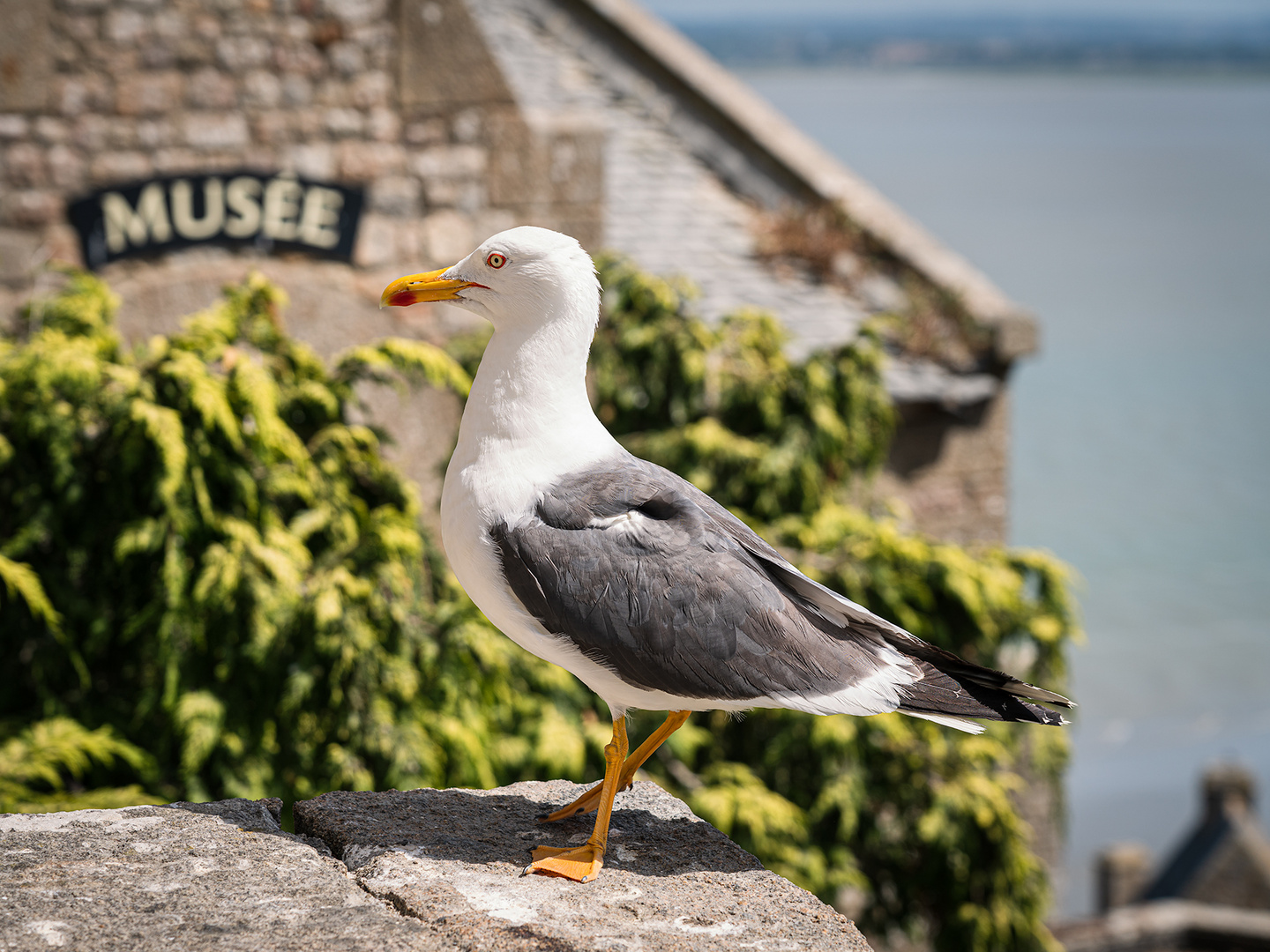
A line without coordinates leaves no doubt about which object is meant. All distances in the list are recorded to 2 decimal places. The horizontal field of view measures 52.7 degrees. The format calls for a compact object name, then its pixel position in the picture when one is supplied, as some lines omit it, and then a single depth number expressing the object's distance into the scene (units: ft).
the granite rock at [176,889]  7.85
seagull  8.78
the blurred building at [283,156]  21.33
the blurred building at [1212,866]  96.68
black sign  21.76
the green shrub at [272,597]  15.30
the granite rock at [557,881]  8.21
